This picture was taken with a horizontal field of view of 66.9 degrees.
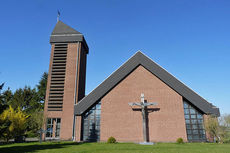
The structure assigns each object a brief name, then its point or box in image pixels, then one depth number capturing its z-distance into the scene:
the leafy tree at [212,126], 16.53
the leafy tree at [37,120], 18.84
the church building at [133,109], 18.19
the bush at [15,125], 19.91
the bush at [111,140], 17.27
